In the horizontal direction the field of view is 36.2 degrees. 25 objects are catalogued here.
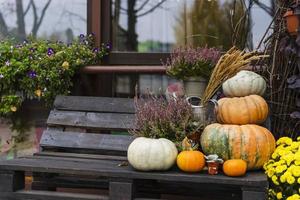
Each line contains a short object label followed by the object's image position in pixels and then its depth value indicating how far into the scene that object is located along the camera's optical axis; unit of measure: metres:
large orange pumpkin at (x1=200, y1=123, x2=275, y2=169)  2.68
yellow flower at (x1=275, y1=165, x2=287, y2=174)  2.66
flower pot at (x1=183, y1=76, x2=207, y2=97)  3.06
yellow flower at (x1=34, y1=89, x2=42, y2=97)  3.72
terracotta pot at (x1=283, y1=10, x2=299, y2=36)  2.92
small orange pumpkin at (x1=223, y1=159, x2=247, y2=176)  2.52
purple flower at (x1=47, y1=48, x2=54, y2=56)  3.74
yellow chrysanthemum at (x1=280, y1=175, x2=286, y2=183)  2.64
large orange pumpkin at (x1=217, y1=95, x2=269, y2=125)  2.81
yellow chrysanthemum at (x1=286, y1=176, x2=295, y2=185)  2.61
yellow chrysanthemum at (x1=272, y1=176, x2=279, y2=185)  2.69
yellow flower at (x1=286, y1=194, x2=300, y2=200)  2.57
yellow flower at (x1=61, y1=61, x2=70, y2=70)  3.64
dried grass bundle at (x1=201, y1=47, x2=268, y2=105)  2.99
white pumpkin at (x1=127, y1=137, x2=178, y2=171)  2.62
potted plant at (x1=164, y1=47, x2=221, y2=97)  3.00
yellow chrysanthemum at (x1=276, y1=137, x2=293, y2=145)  2.92
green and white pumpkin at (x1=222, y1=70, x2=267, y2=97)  2.94
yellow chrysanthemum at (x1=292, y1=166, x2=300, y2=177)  2.61
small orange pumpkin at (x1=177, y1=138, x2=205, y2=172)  2.61
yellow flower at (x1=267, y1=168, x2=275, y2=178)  2.69
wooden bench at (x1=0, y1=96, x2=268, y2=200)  2.60
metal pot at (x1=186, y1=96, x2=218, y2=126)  2.90
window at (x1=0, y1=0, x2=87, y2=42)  4.29
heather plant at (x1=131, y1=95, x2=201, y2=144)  2.80
